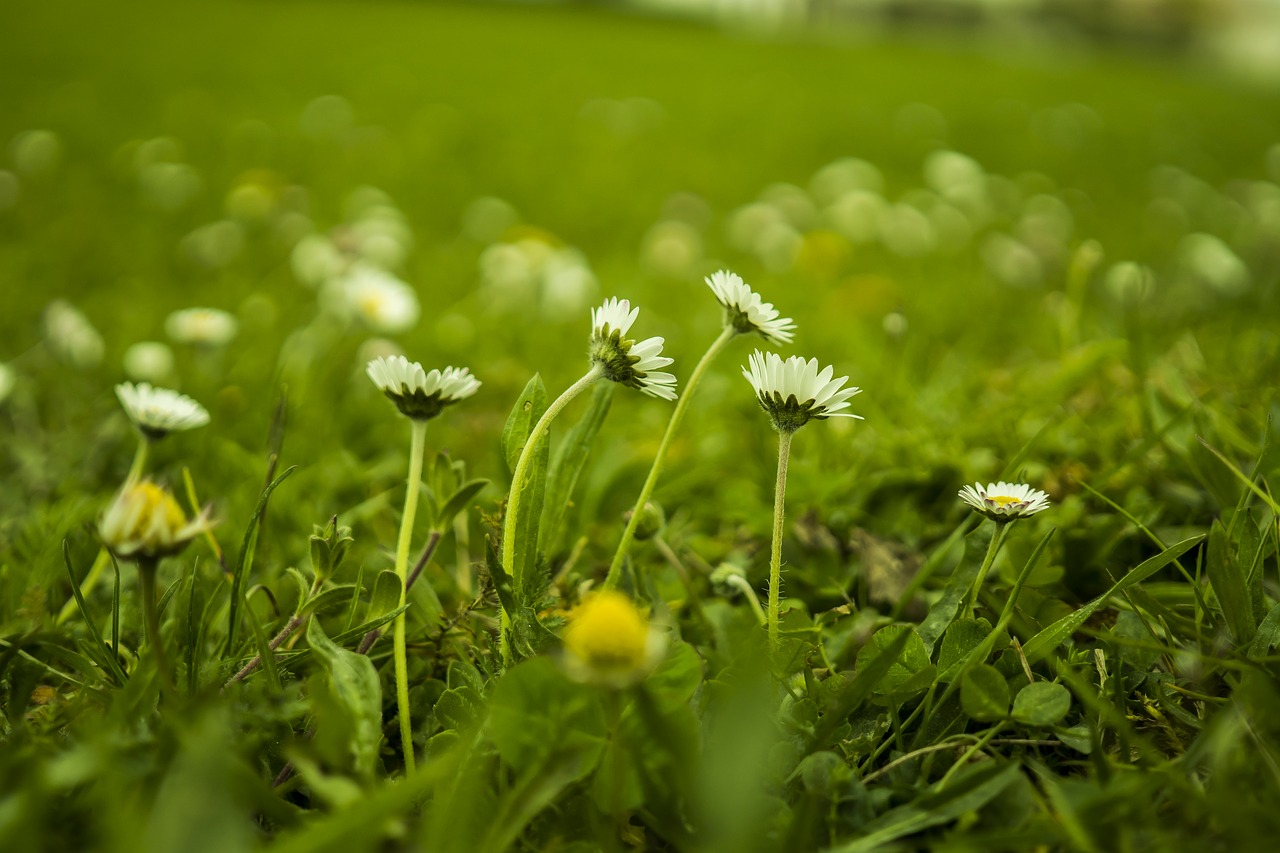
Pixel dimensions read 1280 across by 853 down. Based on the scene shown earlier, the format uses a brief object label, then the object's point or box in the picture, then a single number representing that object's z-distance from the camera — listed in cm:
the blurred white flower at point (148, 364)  48
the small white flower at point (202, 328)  46
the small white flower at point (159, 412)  35
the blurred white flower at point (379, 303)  46
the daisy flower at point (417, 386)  33
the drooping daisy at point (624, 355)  33
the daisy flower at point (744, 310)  34
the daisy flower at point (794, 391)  33
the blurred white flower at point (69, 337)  49
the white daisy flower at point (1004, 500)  33
